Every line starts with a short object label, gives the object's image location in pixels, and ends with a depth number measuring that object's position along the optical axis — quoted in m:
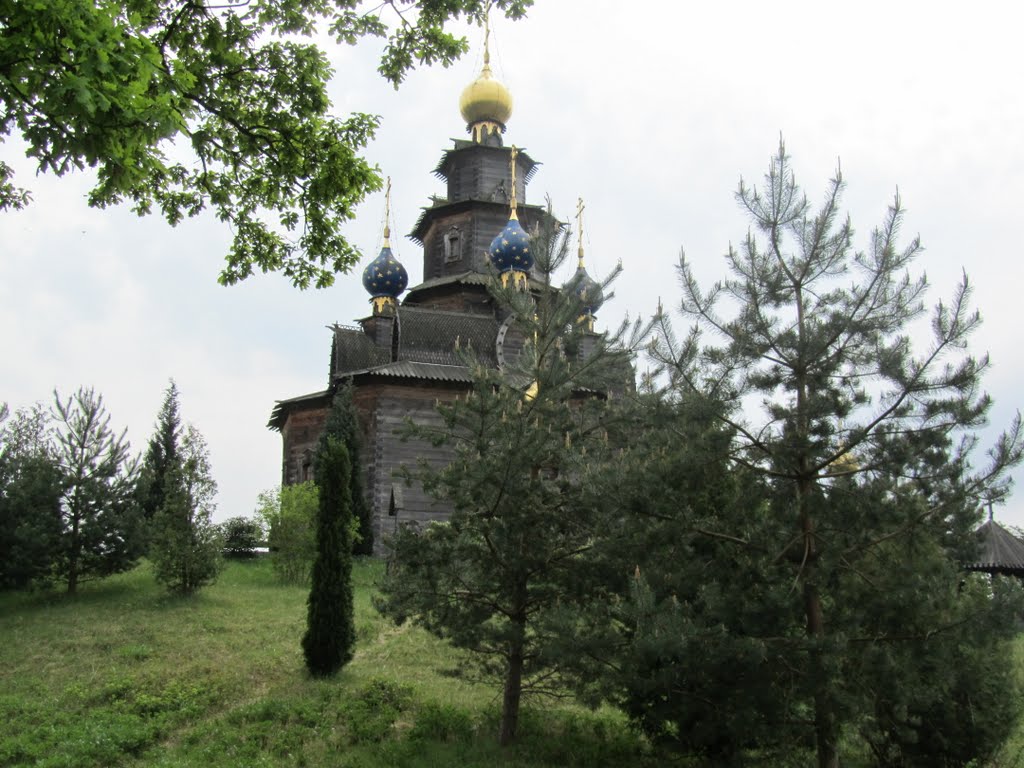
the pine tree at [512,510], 9.48
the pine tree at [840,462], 7.30
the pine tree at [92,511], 17.83
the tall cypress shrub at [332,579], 12.53
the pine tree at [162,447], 24.69
